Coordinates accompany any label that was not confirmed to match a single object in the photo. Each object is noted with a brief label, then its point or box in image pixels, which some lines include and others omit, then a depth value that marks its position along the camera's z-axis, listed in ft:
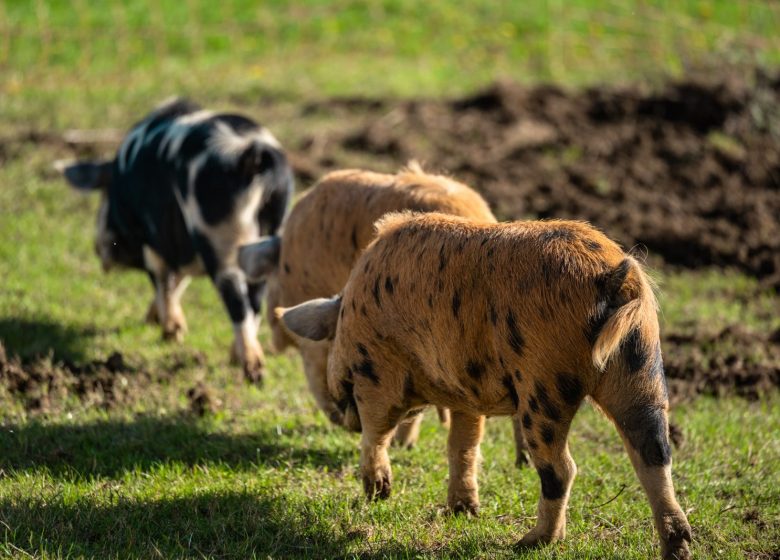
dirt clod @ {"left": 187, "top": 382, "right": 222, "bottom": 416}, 45.16
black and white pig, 48.52
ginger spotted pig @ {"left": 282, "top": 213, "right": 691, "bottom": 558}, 28.91
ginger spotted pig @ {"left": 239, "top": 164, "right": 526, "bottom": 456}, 41.26
